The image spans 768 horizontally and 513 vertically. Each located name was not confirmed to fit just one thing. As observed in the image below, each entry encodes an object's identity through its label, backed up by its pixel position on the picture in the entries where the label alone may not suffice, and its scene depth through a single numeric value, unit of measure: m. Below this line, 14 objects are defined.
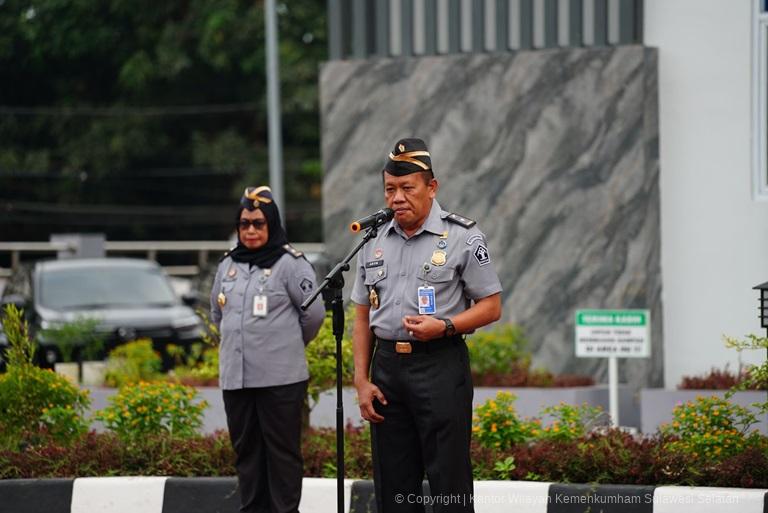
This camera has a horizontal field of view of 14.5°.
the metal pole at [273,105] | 39.91
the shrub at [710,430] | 16.31
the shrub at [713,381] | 23.13
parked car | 34.35
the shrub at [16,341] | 18.89
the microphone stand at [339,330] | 14.09
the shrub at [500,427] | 17.73
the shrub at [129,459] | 17.82
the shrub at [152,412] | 18.97
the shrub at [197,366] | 20.95
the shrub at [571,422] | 17.57
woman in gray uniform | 15.99
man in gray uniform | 13.26
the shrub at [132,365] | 26.42
